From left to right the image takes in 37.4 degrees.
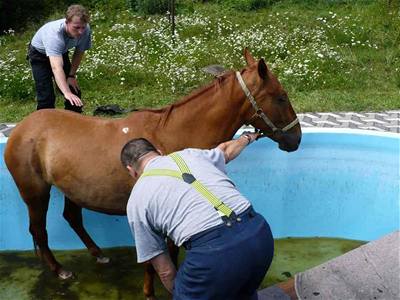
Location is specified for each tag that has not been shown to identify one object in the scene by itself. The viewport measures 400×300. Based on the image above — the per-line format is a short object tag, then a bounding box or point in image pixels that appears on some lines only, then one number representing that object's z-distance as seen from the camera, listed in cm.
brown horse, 376
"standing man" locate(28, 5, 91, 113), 445
